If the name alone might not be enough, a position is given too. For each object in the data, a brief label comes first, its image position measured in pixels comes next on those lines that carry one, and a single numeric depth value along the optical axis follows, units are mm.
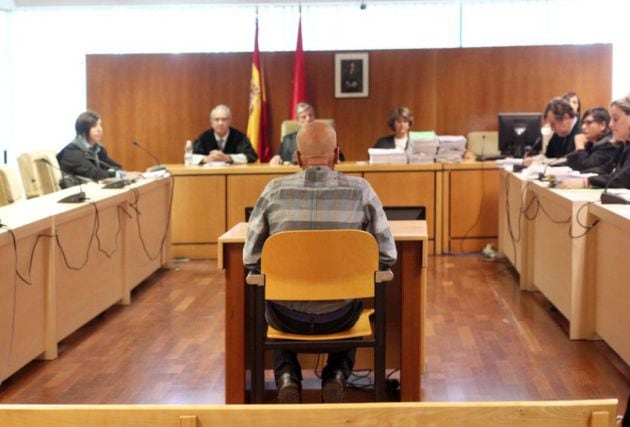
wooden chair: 3408
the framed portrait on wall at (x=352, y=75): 10086
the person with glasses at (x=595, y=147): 6828
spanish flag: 9984
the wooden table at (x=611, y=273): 4641
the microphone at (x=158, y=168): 8062
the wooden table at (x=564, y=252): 5324
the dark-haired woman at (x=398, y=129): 8859
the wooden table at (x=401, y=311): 4035
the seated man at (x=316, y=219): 3566
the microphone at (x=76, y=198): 5773
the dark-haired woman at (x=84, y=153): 7539
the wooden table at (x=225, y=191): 8414
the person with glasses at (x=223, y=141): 8992
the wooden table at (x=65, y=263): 4594
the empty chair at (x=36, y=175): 7266
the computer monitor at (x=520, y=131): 9070
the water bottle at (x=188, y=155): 8753
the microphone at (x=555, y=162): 7139
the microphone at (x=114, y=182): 6852
